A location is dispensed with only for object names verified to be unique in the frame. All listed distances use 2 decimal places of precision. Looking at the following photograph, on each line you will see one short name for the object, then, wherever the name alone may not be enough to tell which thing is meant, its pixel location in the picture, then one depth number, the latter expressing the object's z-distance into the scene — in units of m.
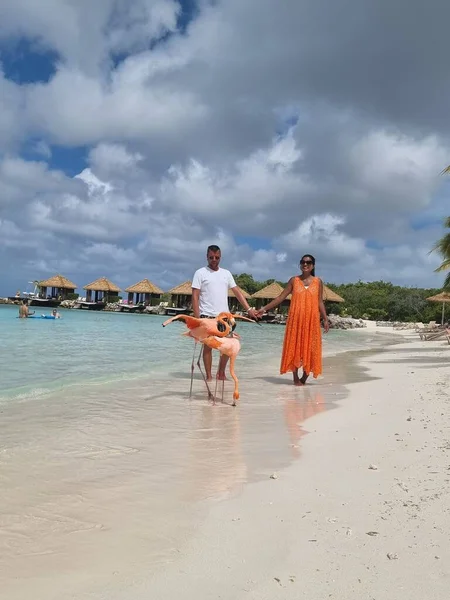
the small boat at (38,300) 74.56
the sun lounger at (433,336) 23.97
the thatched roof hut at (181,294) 61.39
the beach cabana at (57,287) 73.88
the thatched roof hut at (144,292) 71.69
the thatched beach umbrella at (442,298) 35.10
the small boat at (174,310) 63.48
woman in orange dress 7.33
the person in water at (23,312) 36.09
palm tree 23.01
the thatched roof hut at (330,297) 51.02
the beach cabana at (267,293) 53.38
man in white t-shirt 6.74
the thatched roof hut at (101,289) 73.88
